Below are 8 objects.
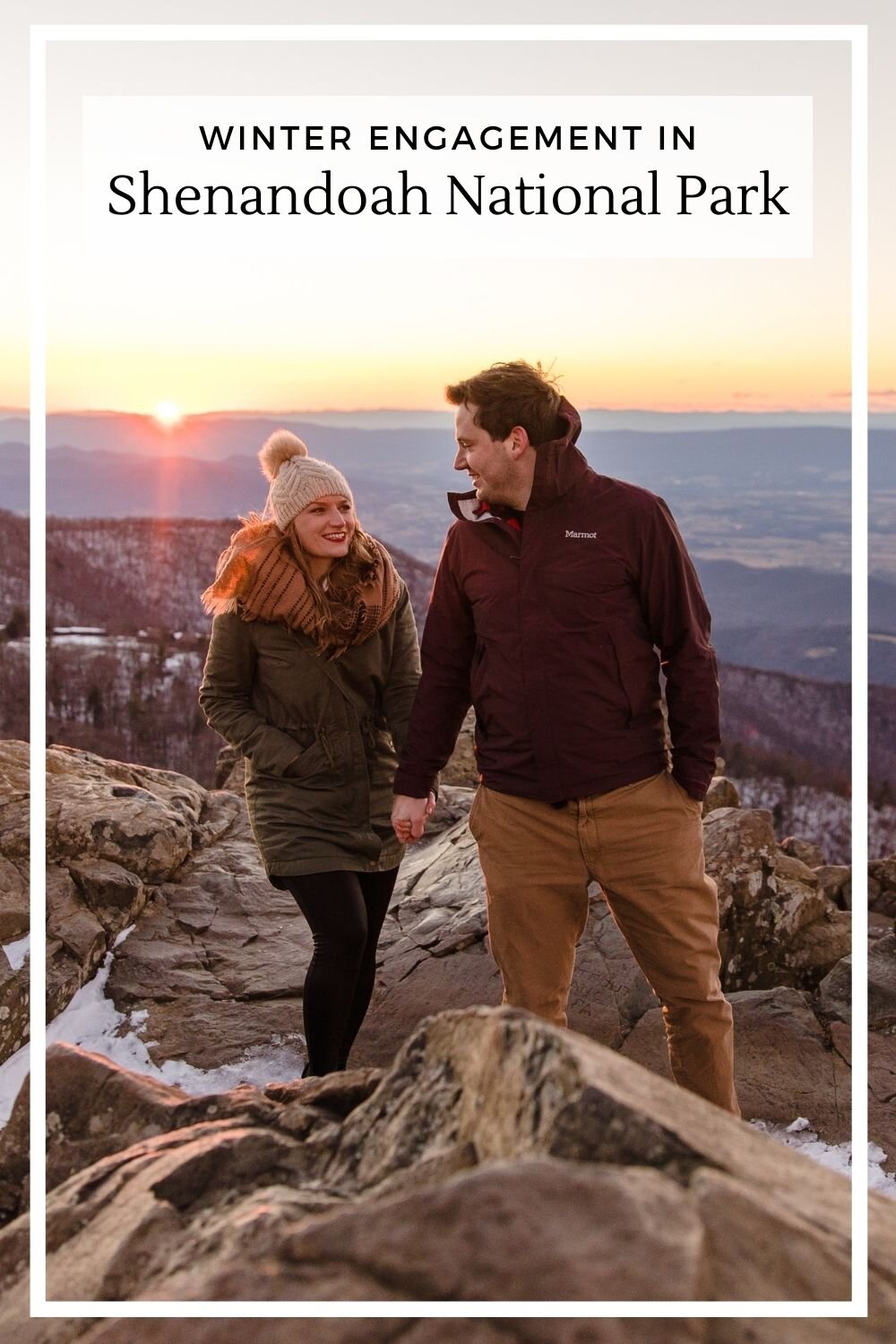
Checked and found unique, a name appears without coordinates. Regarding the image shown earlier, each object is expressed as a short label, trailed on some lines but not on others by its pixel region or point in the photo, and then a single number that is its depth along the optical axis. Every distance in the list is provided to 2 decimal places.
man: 3.68
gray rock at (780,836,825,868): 7.34
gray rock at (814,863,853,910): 6.66
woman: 4.08
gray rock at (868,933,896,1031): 5.77
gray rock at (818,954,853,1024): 5.69
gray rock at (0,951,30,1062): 5.25
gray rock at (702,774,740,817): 7.00
